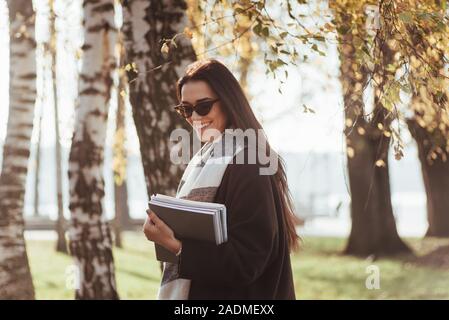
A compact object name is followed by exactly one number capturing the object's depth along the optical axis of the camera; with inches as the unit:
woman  121.3
